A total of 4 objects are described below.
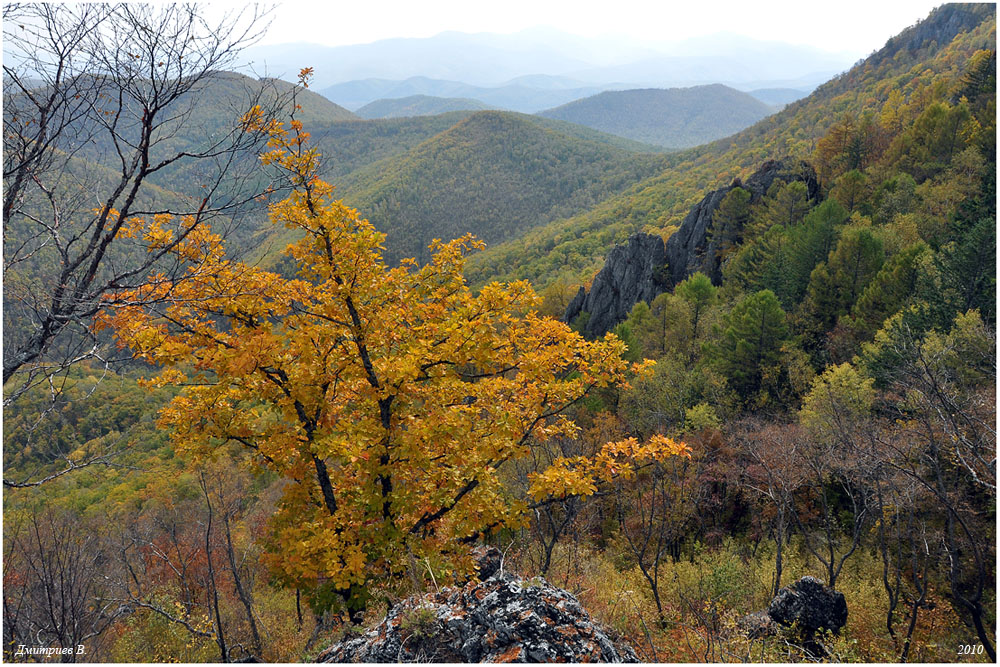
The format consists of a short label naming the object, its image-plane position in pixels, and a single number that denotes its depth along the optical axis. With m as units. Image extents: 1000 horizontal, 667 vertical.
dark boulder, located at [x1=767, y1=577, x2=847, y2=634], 9.30
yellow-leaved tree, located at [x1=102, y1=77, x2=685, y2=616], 6.11
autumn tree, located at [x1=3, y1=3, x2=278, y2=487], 4.57
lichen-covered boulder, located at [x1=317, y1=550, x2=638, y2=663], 5.14
